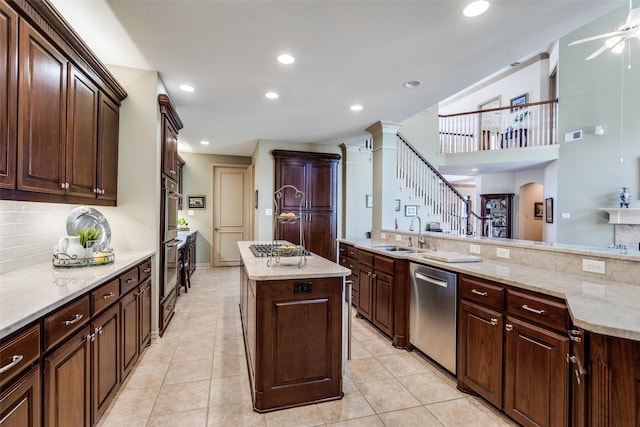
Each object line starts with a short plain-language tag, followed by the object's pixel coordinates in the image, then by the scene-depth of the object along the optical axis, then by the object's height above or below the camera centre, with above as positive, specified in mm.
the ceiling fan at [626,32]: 3109 +2057
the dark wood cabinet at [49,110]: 1496 +618
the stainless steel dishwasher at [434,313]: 2322 -815
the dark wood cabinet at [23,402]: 1009 -687
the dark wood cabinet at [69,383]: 1268 -793
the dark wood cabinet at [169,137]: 3119 +865
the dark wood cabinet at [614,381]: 1142 -645
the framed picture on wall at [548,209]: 7031 +187
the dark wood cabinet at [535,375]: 1513 -855
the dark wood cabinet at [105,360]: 1685 -899
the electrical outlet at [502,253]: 2458 -297
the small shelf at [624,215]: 5660 +46
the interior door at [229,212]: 7055 +31
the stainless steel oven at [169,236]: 3198 -266
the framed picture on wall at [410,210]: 5797 +105
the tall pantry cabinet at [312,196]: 5523 +343
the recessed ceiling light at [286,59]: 2601 +1362
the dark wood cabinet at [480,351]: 1893 -904
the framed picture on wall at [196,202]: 6871 +249
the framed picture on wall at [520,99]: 8691 +3443
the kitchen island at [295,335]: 1960 -807
